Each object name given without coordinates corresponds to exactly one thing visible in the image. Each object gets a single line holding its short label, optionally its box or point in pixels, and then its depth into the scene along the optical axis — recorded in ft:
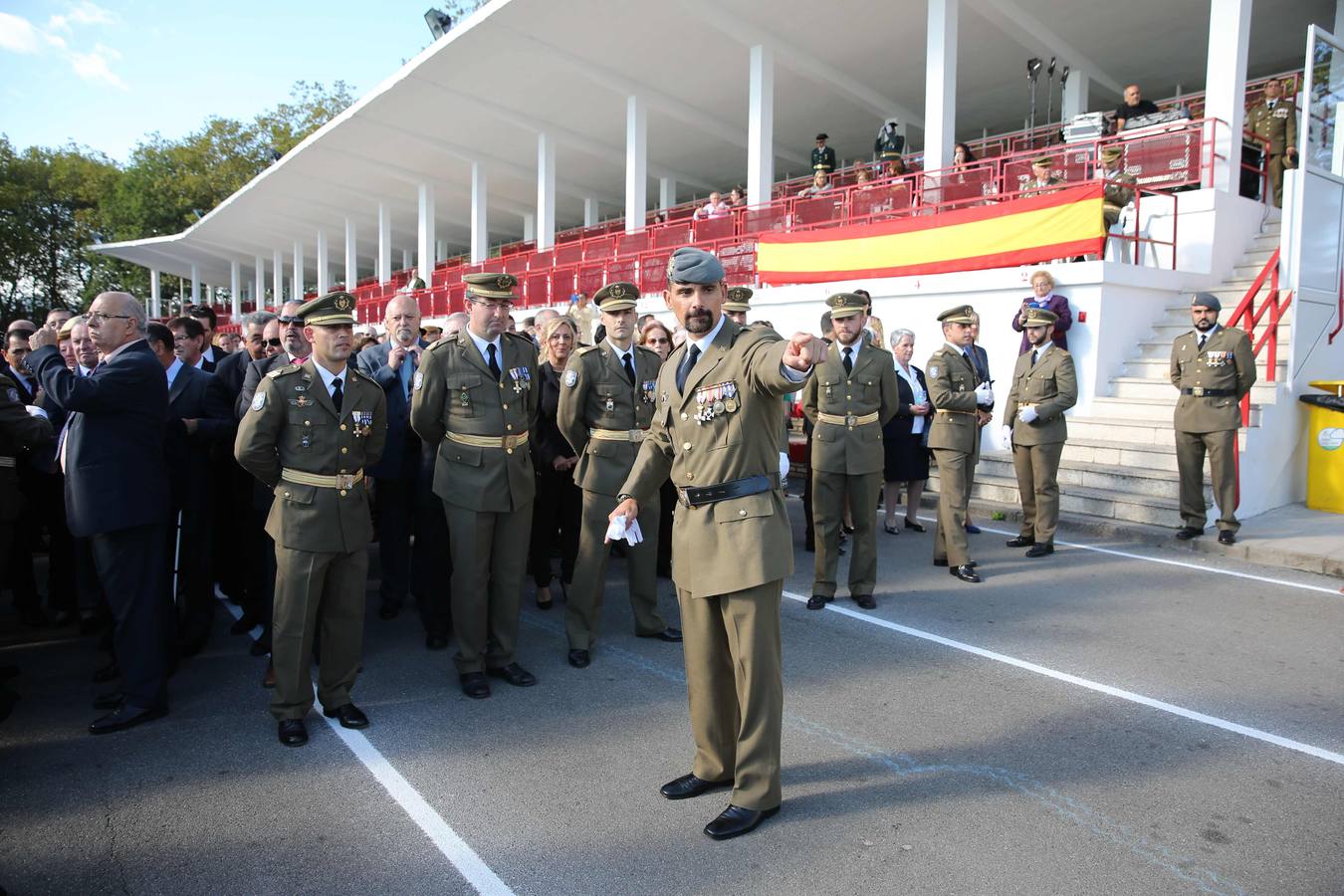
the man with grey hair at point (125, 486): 12.74
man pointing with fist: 9.91
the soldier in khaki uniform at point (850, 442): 19.21
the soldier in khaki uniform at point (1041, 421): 23.25
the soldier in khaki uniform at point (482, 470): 14.60
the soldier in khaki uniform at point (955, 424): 21.26
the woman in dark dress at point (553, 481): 19.57
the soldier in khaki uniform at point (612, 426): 16.87
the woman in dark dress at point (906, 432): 26.03
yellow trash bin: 27.81
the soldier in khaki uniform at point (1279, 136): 41.68
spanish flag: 33.60
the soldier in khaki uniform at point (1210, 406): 24.06
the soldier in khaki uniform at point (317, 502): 12.60
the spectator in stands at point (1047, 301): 32.50
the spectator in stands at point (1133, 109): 42.93
